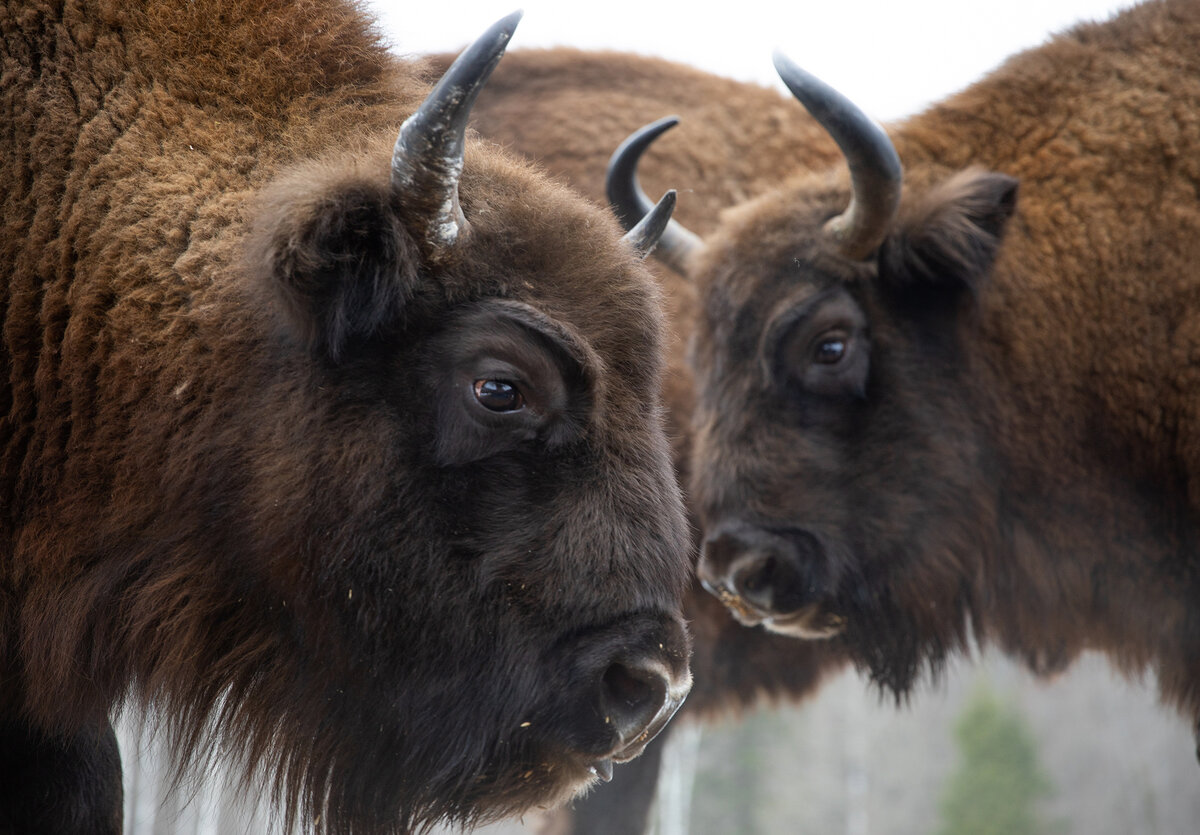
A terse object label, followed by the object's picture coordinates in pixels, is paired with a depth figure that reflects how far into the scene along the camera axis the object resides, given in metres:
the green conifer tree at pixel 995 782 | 29.58
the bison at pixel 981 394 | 9.12
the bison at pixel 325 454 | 5.25
